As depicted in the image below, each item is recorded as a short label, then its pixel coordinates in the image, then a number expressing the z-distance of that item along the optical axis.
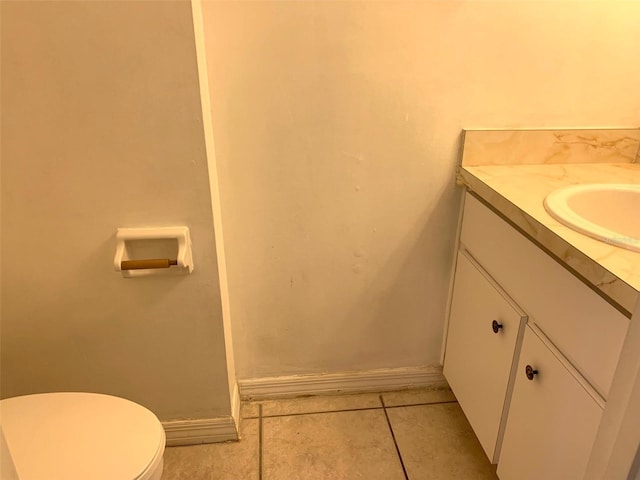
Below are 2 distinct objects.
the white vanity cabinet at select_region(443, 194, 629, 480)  0.91
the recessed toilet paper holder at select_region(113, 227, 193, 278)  1.24
